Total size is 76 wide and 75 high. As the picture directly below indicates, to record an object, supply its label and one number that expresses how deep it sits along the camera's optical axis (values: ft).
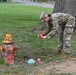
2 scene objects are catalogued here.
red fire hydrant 18.53
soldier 19.61
